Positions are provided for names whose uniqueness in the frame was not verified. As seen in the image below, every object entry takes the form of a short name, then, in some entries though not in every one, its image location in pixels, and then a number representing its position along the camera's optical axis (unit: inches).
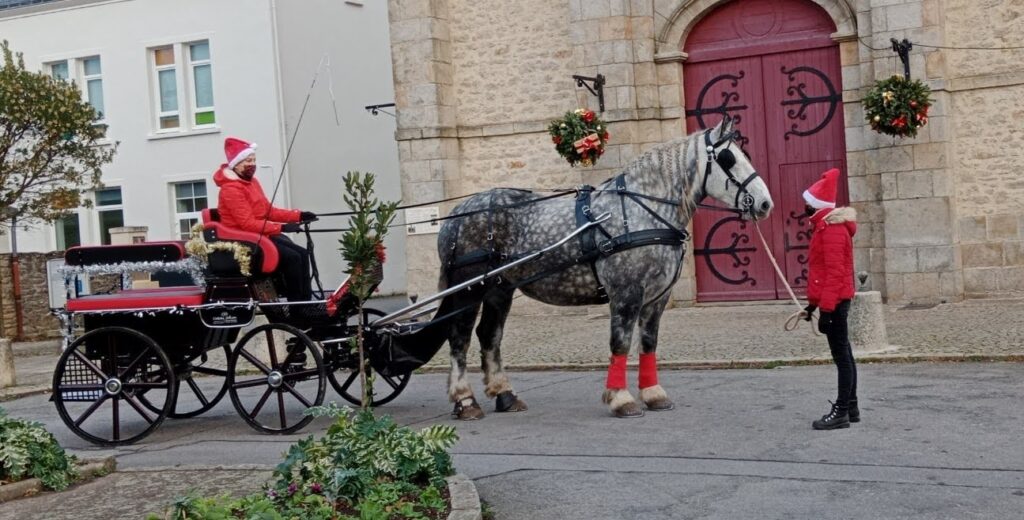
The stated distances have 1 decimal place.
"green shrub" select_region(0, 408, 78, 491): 309.4
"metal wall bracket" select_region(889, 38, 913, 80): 675.4
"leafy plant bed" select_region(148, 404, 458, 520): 248.8
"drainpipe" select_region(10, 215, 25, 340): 881.5
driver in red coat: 387.2
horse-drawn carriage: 386.3
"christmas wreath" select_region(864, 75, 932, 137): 657.0
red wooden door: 734.5
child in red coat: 339.9
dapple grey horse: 373.4
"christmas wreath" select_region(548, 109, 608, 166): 697.6
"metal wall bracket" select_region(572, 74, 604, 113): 749.3
